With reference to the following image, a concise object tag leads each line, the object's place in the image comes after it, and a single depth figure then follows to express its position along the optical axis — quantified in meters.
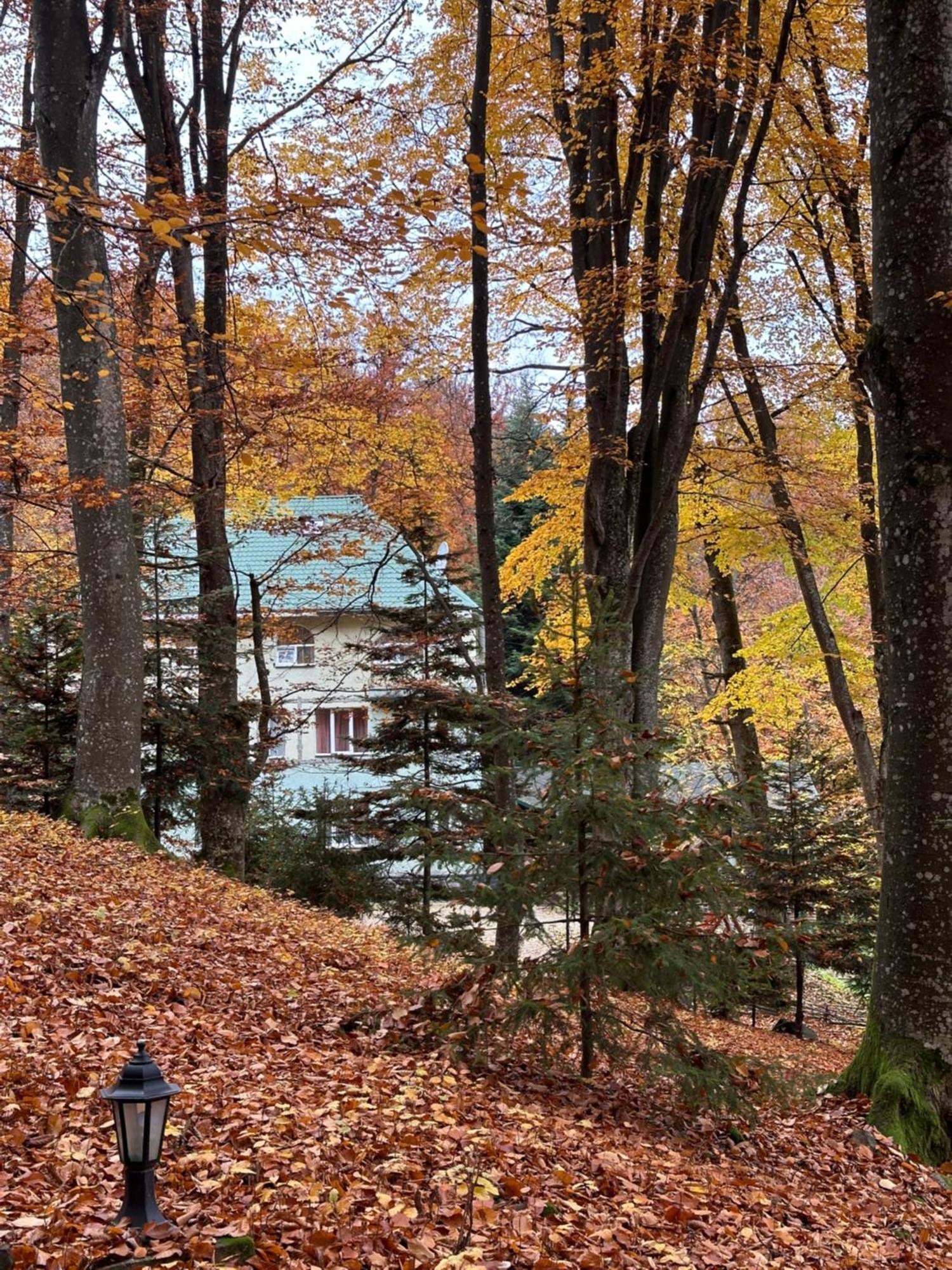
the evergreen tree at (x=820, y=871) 11.57
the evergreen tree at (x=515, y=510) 23.85
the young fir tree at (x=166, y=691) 10.87
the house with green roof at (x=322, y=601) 13.00
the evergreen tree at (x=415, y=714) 12.88
